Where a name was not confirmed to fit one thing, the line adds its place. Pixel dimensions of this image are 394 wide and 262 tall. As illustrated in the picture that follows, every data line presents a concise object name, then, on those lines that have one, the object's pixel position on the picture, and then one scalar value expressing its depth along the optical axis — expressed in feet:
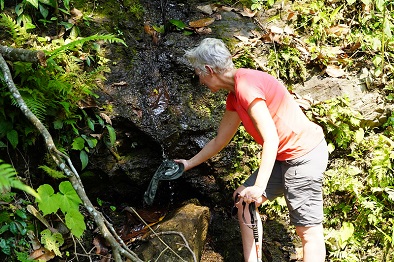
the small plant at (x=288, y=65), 18.02
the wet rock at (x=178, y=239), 12.82
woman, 10.88
